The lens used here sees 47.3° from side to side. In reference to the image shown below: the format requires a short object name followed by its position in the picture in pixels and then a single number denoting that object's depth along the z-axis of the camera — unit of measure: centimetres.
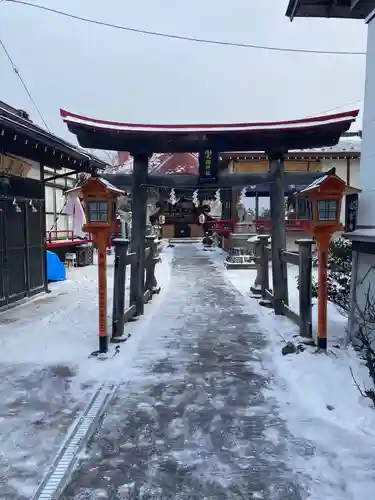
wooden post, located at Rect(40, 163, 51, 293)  1094
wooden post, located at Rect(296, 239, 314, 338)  602
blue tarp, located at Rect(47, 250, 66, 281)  1270
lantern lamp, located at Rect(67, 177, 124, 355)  575
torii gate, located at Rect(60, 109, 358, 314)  742
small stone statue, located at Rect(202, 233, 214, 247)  2766
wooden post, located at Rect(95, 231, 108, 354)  577
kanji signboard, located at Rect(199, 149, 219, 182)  784
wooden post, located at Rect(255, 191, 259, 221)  1927
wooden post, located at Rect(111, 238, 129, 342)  635
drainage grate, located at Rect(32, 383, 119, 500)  289
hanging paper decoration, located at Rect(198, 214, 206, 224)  2131
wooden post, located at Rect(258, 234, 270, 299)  954
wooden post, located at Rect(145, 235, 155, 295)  987
